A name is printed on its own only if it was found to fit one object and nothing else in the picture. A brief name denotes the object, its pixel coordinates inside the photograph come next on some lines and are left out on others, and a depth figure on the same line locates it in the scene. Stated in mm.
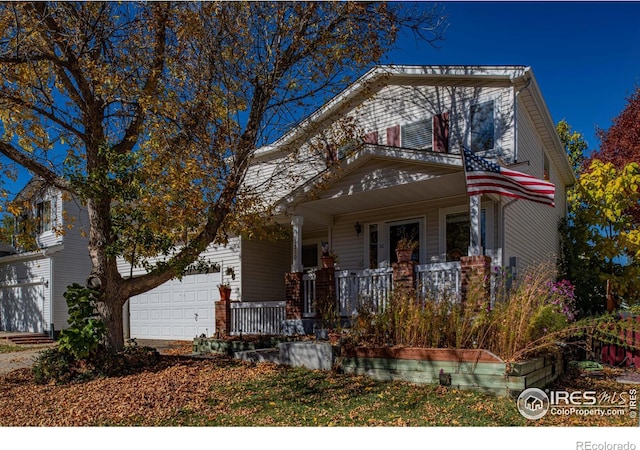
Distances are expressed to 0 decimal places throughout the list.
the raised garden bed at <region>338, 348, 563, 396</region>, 6422
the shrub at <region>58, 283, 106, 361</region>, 8102
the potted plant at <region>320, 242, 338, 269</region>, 11336
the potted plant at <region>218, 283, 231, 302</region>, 13227
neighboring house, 19547
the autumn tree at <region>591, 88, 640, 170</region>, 17828
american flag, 8914
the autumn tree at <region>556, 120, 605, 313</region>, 14664
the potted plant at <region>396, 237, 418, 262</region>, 9781
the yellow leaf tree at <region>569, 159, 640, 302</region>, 13625
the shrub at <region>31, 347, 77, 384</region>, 8141
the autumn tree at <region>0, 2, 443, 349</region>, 8789
